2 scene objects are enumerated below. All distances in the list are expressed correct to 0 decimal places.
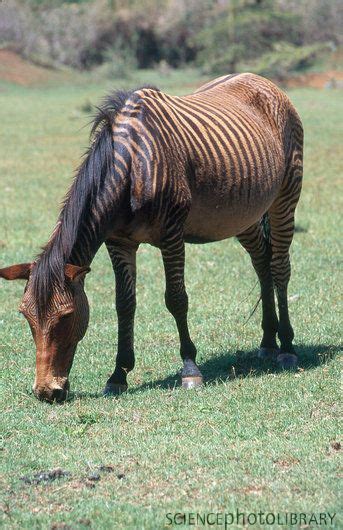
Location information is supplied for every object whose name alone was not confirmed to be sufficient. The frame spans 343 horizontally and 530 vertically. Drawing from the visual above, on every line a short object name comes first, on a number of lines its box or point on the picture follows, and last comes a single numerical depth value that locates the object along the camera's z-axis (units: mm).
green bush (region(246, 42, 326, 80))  86500
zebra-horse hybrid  12836
